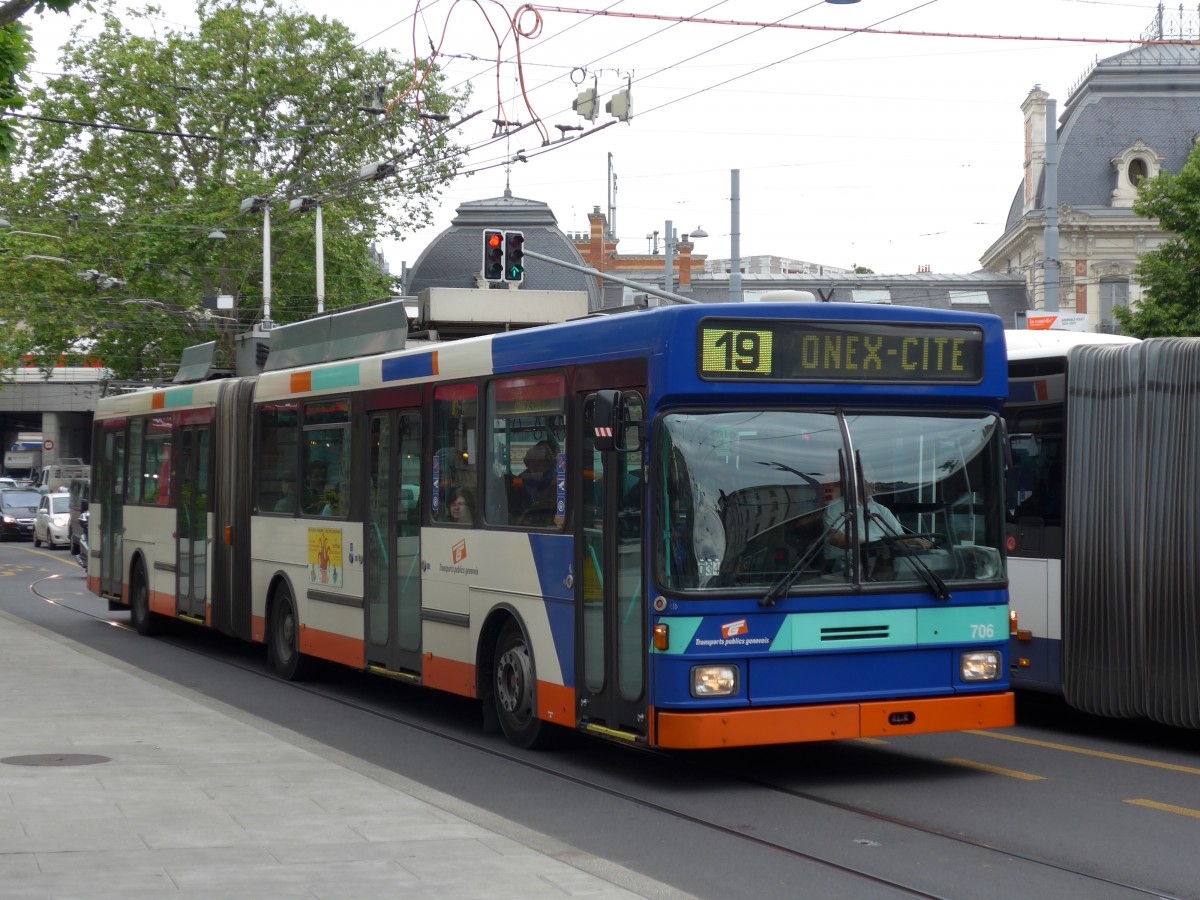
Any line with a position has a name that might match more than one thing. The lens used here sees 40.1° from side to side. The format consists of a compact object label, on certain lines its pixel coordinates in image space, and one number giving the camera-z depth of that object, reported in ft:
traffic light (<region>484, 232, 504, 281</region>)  86.89
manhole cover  32.78
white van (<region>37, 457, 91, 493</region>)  213.87
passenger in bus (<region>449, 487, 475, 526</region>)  38.48
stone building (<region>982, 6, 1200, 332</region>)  207.31
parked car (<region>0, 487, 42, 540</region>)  189.06
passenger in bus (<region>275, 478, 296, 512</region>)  50.34
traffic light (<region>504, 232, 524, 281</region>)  86.69
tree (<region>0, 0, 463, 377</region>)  150.92
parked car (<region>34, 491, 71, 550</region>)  167.84
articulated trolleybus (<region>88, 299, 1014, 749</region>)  30.30
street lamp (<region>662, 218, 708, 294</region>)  148.87
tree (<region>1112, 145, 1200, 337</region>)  113.29
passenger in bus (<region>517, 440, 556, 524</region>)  34.83
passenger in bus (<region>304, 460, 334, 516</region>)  47.47
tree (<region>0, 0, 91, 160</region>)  40.81
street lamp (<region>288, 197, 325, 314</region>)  116.88
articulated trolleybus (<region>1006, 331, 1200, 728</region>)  35.63
